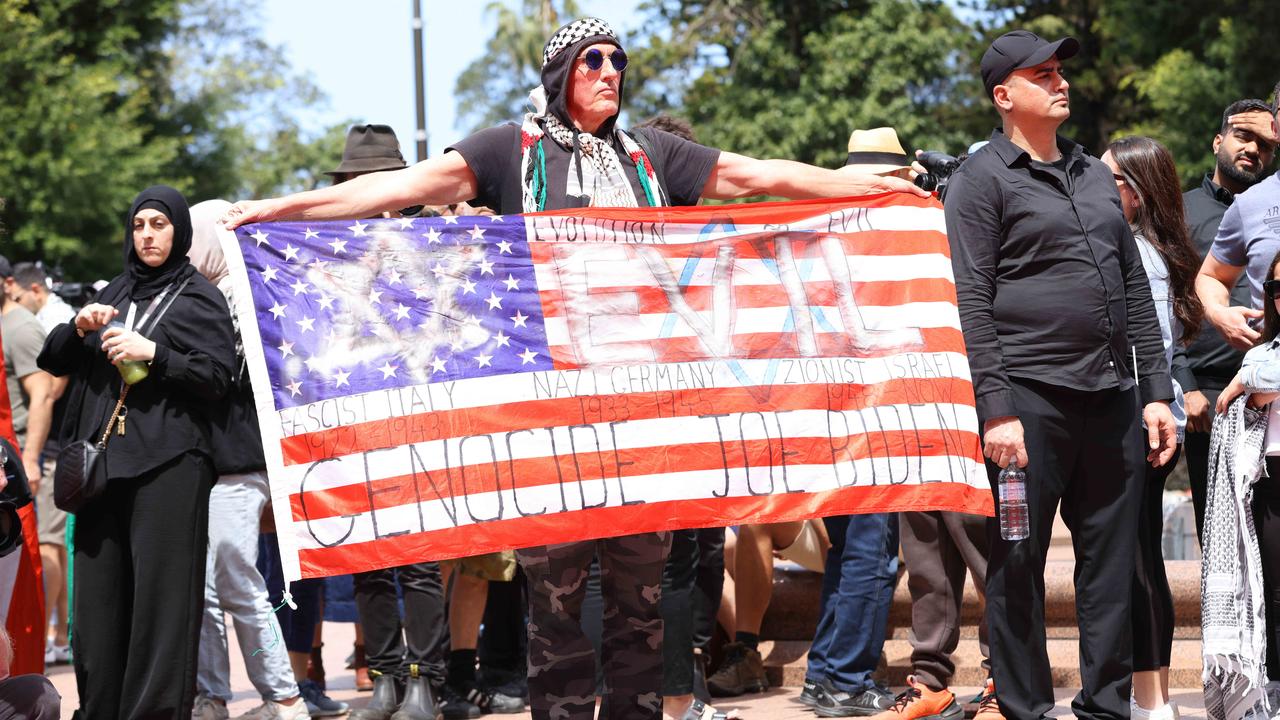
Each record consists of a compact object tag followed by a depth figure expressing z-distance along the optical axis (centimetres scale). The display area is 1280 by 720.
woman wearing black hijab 607
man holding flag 480
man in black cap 534
